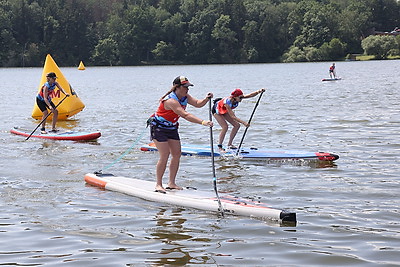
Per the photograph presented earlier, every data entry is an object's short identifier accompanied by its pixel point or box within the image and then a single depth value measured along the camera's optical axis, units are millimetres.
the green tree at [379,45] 115500
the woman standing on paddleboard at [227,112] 15172
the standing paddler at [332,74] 52544
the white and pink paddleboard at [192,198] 9633
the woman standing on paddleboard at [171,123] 10375
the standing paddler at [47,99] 19522
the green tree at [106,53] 132875
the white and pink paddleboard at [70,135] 19406
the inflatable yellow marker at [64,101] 25250
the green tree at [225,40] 133125
